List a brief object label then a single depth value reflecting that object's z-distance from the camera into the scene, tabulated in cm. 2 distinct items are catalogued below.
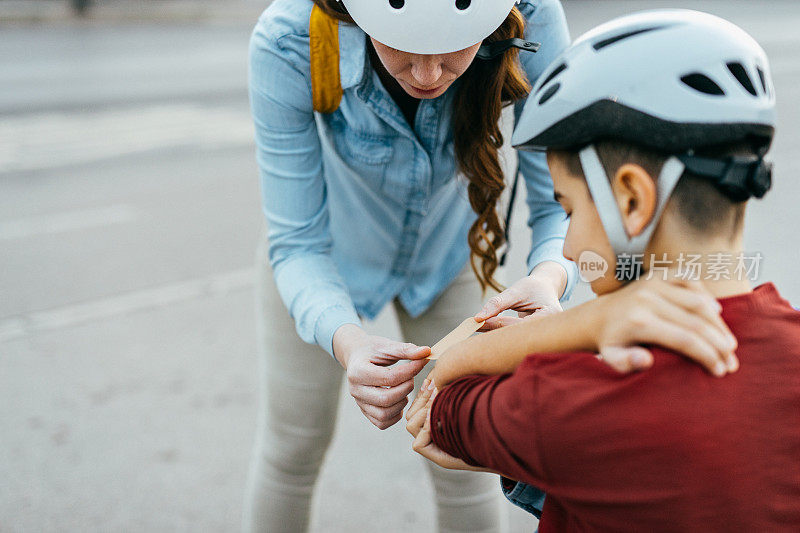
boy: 125
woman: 191
